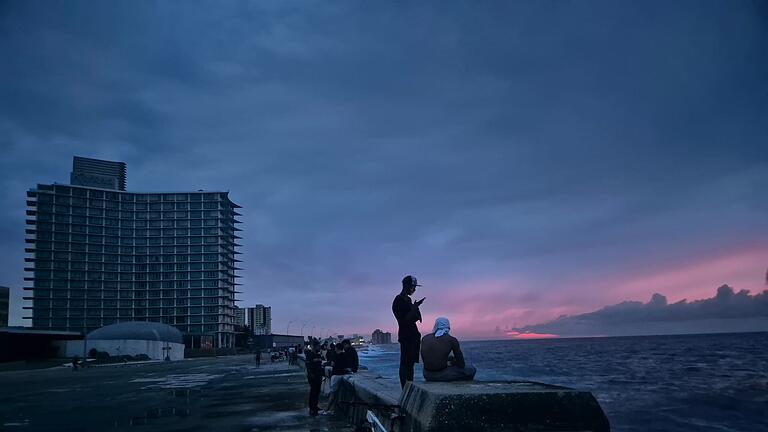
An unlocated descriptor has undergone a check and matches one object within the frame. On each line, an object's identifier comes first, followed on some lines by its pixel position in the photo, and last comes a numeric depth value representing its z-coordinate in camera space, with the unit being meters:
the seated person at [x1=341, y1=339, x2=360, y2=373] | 12.72
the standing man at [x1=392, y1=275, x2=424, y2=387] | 7.91
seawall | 4.23
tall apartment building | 168.12
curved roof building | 108.99
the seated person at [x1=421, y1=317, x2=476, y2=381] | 6.07
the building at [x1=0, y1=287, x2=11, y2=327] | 146.99
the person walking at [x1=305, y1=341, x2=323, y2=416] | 12.00
